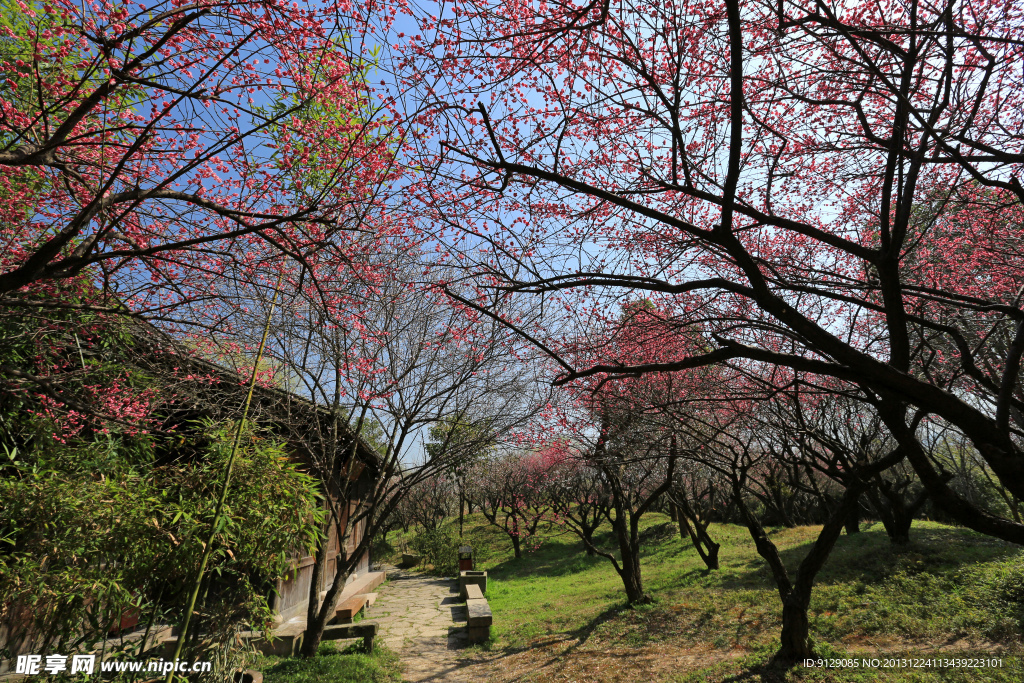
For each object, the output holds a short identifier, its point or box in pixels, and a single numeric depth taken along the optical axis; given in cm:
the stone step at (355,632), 719
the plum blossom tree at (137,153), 222
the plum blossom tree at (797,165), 250
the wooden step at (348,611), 833
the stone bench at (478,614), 792
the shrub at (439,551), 1616
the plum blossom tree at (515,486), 1833
